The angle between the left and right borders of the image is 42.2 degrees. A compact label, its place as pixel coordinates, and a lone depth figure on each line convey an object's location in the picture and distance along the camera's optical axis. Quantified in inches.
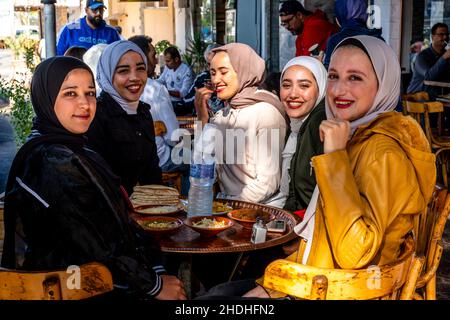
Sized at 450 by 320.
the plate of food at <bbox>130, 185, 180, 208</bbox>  129.6
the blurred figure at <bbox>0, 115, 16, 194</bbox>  149.6
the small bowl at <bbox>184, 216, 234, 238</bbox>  105.7
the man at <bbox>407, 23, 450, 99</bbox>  306.3
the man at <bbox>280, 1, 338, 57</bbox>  263.7
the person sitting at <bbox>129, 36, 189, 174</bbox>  194.9
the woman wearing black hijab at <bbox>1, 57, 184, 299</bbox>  83.8
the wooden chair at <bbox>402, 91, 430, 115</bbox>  261.3
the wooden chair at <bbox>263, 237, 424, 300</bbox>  70.8
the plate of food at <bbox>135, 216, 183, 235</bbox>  108.9
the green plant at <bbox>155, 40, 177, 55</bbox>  665.6
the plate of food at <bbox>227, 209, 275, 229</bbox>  114.4
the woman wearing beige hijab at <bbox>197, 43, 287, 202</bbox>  140.2
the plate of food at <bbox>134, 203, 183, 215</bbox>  122.0
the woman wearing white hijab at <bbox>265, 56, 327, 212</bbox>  126.3
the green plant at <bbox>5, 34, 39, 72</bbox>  567.5
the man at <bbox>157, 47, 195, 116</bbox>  397.1
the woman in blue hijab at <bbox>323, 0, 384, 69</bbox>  197.5
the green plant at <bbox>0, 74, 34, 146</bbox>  201.8
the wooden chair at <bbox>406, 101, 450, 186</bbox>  231.5
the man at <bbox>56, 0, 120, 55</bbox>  280.5
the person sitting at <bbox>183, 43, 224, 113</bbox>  199.4
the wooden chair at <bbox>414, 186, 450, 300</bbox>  89.6
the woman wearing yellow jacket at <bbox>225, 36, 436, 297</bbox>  72.4
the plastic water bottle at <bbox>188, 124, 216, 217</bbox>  120.4
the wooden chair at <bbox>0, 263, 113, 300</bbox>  64.7
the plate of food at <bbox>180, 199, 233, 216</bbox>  122.1
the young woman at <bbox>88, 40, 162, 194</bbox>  149.7
